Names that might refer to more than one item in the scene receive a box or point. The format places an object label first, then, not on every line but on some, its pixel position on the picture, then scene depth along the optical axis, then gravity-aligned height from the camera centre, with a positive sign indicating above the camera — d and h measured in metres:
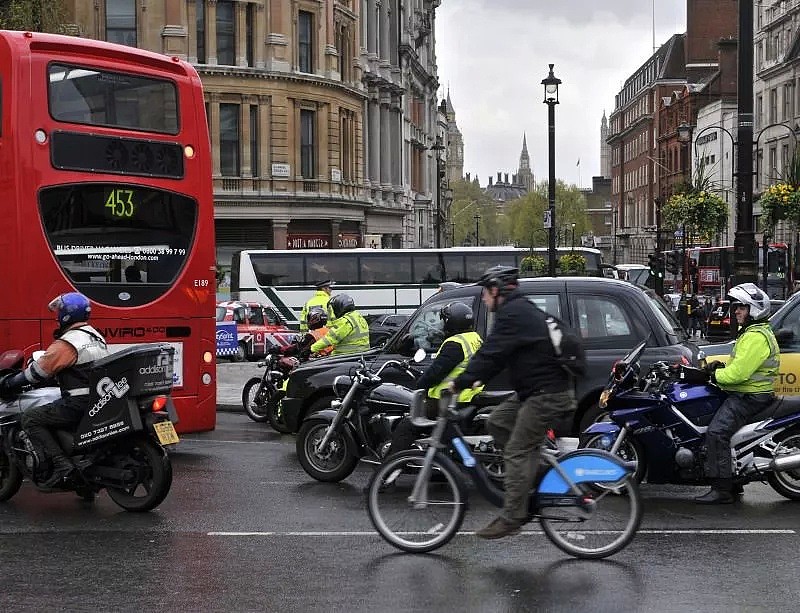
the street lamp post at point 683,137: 41.42 +4.37
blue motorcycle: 9.01 -1.36
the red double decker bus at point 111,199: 11.01 +0.62
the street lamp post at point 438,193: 62.05 +3.69
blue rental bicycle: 7.01 -1.49
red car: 28.72 -1.79
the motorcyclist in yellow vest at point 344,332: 13.55 -0.88
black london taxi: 11.16 -0.72
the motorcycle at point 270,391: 14.72 -1.80
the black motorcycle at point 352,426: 9.97 -1.48
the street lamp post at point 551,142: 28.86 +3.01
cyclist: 6.95 -0.72
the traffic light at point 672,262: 35.00 -0.22
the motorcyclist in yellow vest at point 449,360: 8.10 -0.74
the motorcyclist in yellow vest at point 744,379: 8.79 -0.95
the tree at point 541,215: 129.25 +4.75
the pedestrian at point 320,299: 16.30 -0.59
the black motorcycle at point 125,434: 8.77 -1.33
